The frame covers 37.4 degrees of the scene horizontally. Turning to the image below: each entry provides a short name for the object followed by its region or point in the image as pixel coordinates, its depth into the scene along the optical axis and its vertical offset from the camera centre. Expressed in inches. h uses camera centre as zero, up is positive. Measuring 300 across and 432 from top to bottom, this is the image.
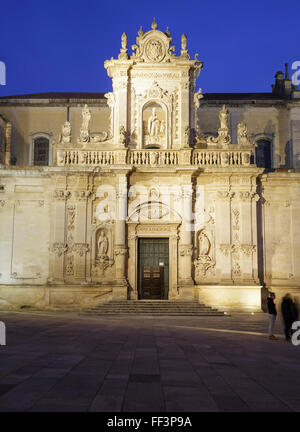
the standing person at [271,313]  553.4 -49.0
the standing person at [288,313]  540.4 -47.0
